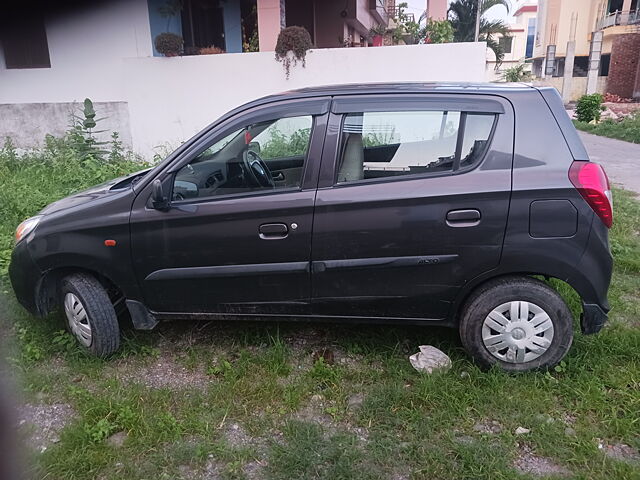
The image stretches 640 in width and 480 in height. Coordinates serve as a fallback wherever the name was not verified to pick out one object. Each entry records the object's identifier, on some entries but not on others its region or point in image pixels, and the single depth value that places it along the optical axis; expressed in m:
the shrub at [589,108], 20.48
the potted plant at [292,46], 8.91
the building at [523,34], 53.08
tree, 32.00
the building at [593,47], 29.31
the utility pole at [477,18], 26.93
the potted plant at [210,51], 10.05
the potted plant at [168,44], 9.32
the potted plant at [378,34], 16.00
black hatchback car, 2.98
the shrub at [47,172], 6.19
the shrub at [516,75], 28.34
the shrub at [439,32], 11.50
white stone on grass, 3.26
